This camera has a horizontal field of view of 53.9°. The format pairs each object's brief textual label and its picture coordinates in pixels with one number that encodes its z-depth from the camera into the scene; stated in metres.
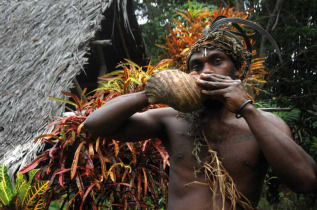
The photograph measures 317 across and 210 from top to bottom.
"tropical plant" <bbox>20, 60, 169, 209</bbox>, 2.27
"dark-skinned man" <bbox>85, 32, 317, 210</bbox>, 1.30
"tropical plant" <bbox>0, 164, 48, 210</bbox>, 2.20
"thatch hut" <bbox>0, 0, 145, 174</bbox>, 2.62
